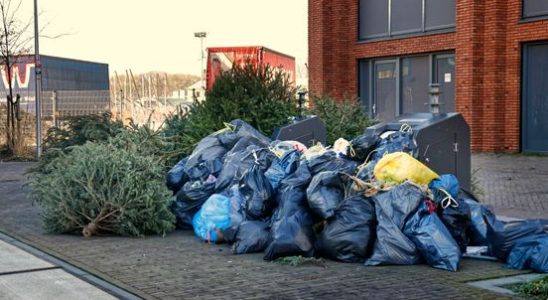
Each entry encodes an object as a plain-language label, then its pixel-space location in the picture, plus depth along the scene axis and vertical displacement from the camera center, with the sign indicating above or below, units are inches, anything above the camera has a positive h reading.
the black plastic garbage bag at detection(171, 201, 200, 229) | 374.6 -51.1
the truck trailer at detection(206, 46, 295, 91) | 968.1 +77.7
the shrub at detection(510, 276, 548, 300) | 234.4 -58.5
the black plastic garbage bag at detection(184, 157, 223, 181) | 387.1 -30.6
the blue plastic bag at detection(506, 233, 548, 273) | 268.2 -53.6
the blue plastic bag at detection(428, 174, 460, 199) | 307.4 -31.2
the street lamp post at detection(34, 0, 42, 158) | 925.8 +55.2
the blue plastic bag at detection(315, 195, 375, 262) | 288.4 -48.3
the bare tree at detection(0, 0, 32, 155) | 922.1 +61.4
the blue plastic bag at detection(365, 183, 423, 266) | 281.3 -45.0
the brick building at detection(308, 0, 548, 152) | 724.0 +58.8
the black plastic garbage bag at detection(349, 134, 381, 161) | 348.5 -16.4
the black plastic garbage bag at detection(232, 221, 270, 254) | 310.5 -53.9
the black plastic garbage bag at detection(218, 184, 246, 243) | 331.6 -47.9
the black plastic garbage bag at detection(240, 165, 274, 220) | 326.0 -37.1
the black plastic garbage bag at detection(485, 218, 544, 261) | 284.0 -47.9
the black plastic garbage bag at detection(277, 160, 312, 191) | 316.5 -29.3
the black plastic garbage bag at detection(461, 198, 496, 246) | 300.2 -46.0
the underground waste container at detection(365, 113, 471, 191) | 363.3 -14.2
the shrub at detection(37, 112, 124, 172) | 423.2 -11.7
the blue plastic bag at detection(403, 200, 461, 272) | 274.7 -49.3
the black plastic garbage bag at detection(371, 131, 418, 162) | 342.6 -15.9
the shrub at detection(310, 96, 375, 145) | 486.0 -4.1
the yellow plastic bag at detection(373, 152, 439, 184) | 312.7 -25.5
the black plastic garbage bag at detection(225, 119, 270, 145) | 415.5 -10.9
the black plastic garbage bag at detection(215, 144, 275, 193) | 368.2 -26.3
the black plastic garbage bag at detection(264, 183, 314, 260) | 291.4 -47.4
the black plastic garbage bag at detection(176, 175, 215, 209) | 371.9 -41.2
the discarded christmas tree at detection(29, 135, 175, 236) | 352.2 -40.2
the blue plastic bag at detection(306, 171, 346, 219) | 297.3 -33.5
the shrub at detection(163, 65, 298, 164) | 462.3 +4.2
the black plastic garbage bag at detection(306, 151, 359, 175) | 326.6 -23.8
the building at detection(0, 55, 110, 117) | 1238.3 +81.9
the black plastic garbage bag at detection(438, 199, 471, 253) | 293.4 -43.4
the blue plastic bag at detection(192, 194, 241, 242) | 338.0 -49.7
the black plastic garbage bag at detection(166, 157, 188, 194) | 392.8 -35.7
